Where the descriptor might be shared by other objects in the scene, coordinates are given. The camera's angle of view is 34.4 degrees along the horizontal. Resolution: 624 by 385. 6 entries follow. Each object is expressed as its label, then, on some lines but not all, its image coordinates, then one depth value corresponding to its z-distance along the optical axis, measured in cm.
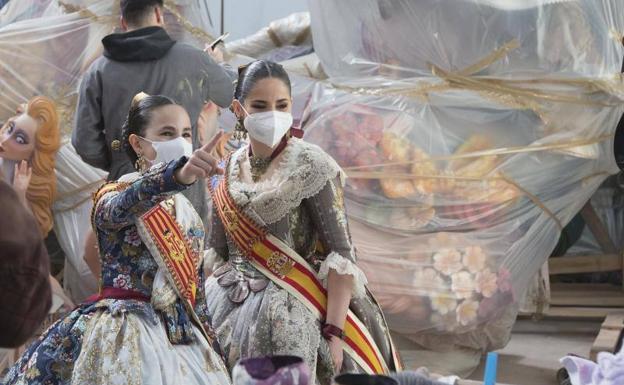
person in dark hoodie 359
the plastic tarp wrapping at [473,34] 452
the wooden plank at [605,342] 435
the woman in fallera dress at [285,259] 262
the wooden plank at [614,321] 491
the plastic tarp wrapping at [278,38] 648
